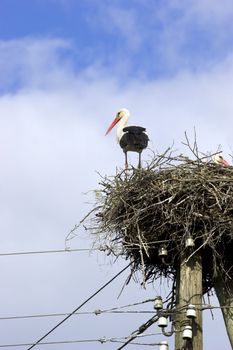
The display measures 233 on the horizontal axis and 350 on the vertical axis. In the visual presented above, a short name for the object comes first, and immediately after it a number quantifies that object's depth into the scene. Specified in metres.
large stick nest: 12.74
